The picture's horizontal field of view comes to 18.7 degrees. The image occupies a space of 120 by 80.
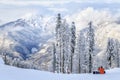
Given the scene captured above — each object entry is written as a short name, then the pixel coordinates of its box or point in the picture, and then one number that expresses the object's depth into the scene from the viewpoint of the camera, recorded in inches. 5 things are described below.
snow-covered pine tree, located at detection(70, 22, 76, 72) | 3890.3
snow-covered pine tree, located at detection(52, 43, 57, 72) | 4464.3
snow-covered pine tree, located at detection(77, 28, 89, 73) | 3976.4
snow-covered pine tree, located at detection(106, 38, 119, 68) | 4409.5
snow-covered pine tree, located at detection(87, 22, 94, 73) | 3927.2
